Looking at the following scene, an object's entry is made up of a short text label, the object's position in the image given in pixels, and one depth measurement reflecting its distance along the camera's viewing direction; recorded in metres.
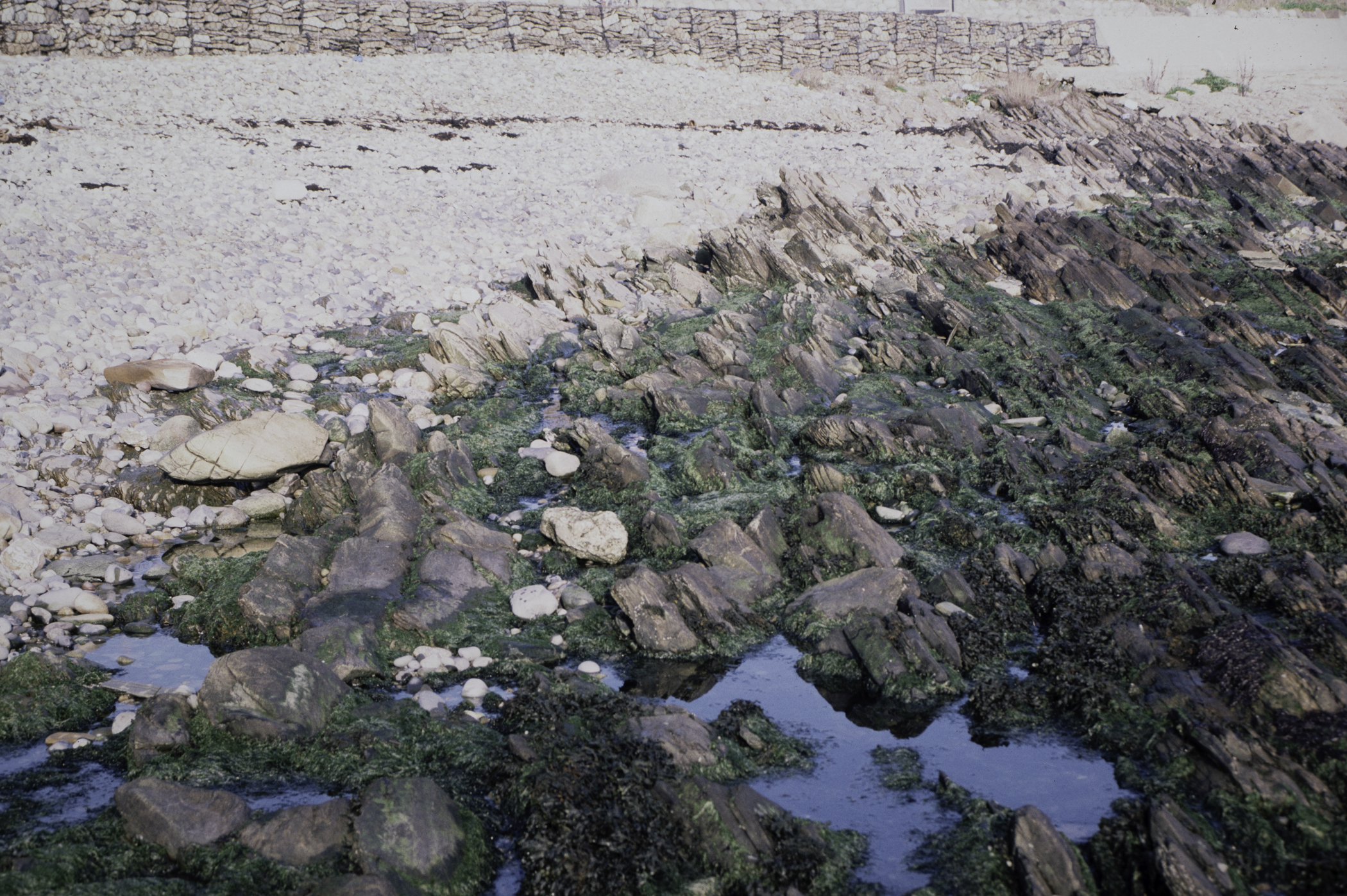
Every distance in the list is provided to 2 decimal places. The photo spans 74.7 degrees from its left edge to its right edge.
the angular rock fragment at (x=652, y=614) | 7.67
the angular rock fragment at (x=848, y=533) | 8.69
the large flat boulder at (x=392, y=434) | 10.43
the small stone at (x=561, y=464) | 10.75
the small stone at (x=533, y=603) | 8.08
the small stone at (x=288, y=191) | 18.45
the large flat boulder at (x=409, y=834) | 5.05
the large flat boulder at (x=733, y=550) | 8.59
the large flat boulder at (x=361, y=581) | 7.64
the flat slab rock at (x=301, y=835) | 5.16
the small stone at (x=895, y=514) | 9.85
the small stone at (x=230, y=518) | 9.53
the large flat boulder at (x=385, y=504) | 8.82
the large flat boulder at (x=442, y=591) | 7.70
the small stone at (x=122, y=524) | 9.16
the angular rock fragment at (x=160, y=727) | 6.01
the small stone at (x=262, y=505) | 9.72
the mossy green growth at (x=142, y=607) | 7.92
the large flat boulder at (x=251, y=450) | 9.73
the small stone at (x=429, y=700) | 6.75
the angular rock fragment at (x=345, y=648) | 7.02
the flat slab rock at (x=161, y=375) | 11.12
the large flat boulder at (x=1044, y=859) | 4.99
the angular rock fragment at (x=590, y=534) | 8.88
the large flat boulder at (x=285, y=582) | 7.57
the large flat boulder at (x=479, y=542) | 8.58
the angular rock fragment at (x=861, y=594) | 7.85
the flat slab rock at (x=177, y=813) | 5.20
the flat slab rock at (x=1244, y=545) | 8.78
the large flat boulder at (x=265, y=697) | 6.18
